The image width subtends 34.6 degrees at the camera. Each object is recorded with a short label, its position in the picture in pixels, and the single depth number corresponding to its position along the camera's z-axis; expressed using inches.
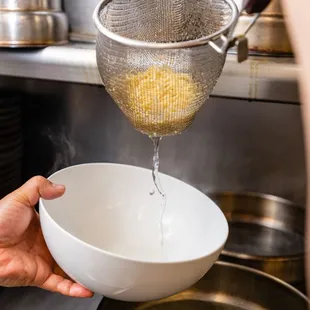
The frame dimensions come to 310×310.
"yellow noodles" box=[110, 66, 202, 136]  25.5
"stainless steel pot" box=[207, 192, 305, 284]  35.6
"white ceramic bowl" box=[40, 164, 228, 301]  29.3
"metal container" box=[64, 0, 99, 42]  41.1
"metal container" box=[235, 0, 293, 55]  31.8
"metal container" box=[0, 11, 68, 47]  35.9
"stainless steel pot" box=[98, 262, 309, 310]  29.9
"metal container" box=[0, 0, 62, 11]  36.1
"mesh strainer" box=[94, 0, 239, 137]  24.6
